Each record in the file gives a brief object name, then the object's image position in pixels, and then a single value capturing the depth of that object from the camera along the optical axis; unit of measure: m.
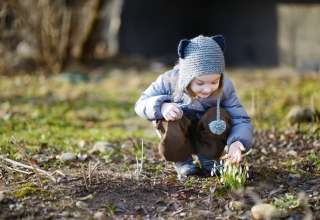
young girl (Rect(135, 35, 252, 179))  3.65
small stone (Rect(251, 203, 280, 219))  3.23
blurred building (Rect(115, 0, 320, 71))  9.45
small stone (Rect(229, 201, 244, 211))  3.39
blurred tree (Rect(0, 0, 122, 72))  8.34
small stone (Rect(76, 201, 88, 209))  3.34
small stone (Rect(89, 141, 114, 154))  4.68
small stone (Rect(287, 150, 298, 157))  4.54
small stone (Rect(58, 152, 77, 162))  4.28
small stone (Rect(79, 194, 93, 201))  3.44
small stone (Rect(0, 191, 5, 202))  3.39
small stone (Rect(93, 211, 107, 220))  3.22
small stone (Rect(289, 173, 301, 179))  3.93
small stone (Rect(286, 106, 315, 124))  5.51
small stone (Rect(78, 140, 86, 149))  4.90
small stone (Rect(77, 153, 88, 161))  4.38
